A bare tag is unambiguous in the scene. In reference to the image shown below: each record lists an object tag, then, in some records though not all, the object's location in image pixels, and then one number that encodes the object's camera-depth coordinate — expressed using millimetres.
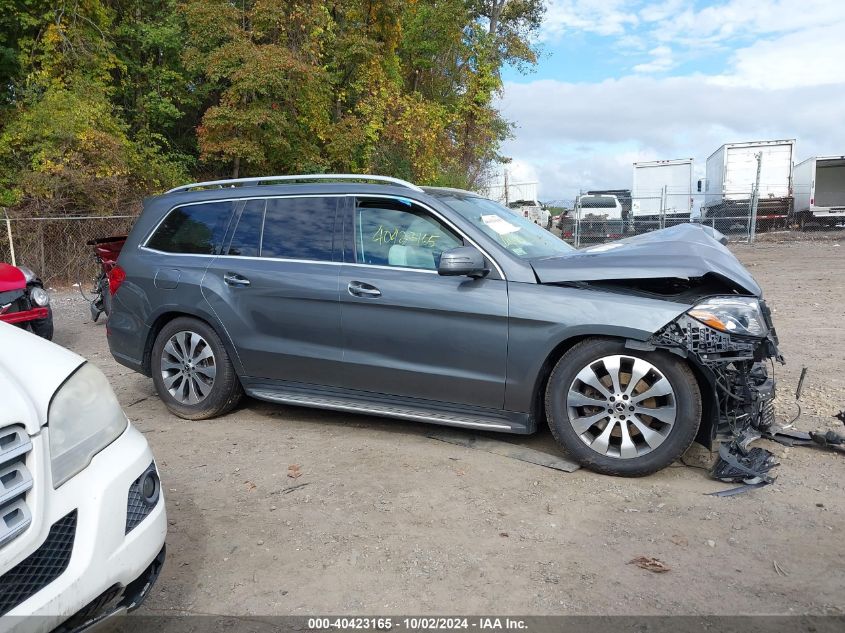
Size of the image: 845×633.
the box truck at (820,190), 25438
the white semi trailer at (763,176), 25000
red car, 6918
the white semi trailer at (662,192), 23344
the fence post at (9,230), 13874
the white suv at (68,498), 1925
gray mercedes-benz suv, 3840
